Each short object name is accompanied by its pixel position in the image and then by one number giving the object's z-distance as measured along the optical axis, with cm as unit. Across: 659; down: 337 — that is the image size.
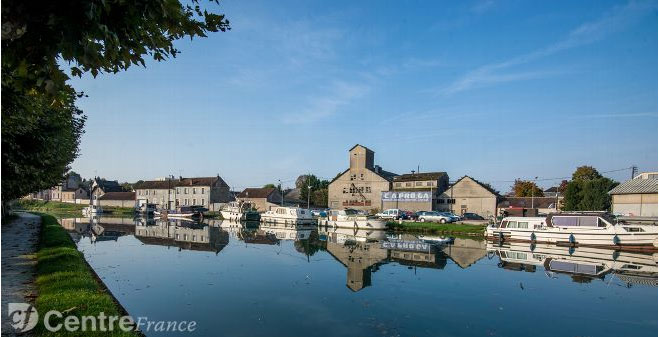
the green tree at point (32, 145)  1366
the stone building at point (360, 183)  7038
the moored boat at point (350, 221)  4718
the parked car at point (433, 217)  4988
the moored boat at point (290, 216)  5559
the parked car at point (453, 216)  5109
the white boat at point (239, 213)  6308
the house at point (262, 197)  8538
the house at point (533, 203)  6246
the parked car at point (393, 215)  5510
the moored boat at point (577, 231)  3045
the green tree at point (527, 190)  8688
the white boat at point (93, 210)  7074
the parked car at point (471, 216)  5468
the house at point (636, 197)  3912
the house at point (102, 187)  11100
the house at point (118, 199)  9756
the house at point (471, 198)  6197
